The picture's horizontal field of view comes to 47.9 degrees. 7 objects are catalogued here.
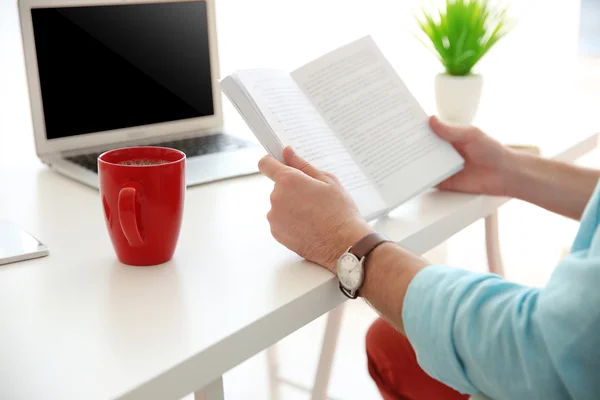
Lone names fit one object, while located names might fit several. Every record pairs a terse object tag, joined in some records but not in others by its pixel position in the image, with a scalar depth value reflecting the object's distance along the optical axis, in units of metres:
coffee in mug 0.73
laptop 1.02
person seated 0.54
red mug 0.66
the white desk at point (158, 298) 0.52
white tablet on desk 0.72
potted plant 1.28
